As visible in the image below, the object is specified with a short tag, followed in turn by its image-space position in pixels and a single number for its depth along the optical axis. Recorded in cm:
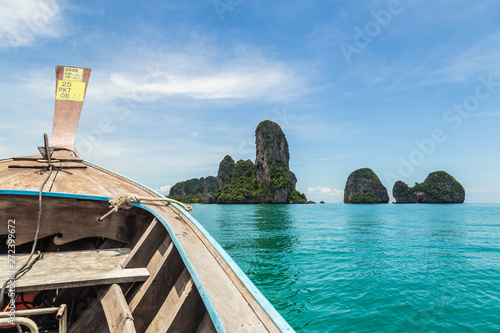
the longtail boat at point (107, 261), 154
